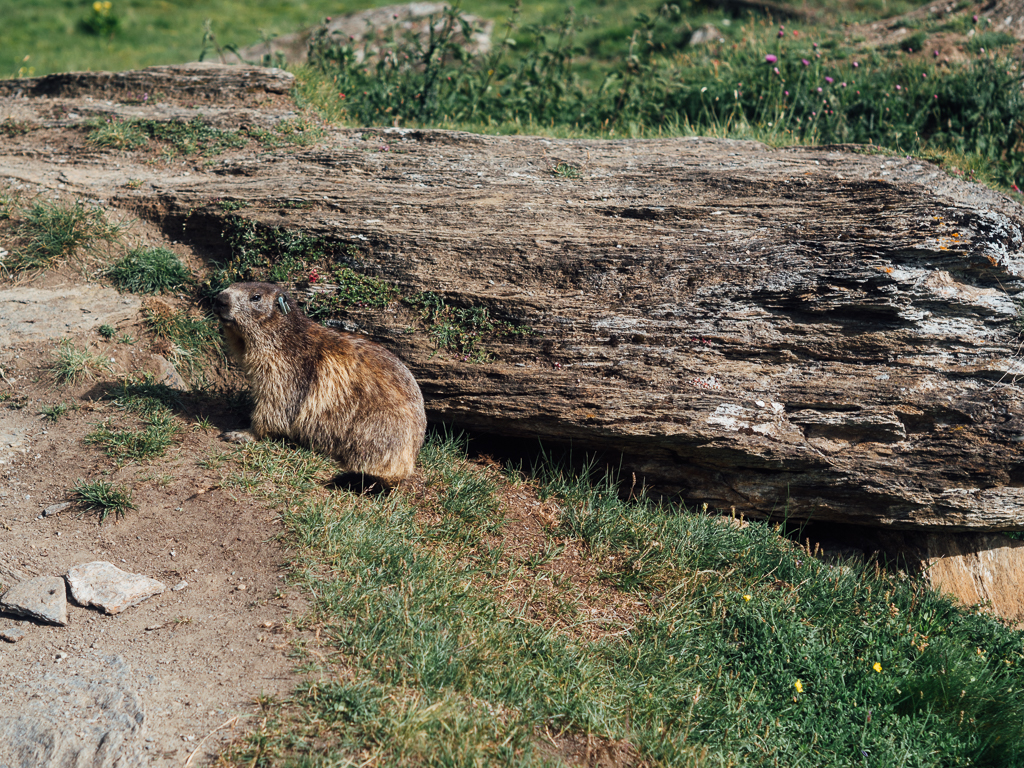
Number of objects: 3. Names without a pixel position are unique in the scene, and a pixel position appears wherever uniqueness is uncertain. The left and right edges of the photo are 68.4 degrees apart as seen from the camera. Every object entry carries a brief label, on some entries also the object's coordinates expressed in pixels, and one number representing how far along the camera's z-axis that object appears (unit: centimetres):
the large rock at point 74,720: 335
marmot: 525
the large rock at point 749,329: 541
